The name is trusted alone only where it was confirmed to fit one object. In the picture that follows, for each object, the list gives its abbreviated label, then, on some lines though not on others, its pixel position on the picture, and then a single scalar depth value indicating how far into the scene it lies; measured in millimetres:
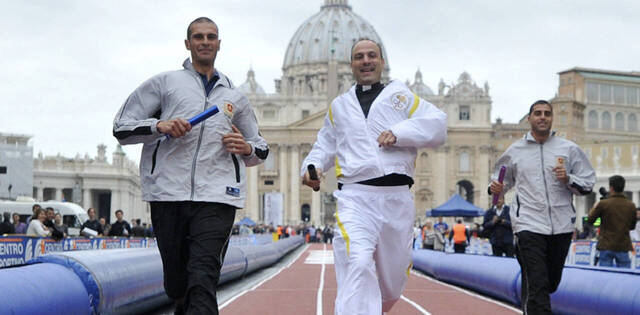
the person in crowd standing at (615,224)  12852
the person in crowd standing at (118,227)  25614
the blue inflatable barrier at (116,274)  9117
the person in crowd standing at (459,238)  27172
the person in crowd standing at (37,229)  20000
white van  48812
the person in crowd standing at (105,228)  29500
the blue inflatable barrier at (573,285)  9312
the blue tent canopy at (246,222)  80088
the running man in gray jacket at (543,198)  8414
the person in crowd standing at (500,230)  19359
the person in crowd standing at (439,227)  32034
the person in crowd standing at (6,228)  22469
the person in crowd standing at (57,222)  24439
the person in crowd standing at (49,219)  21792
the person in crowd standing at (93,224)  25656
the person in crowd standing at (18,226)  24622
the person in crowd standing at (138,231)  31078
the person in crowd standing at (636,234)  21755
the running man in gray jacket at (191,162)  6094
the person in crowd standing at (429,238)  31762
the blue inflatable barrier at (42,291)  6859
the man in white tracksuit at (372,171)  6508
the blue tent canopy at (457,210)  51188
